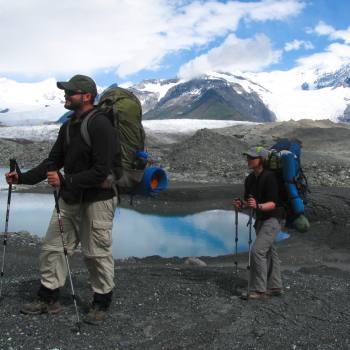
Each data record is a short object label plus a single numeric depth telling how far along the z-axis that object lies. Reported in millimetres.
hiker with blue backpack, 7113
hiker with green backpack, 5602
